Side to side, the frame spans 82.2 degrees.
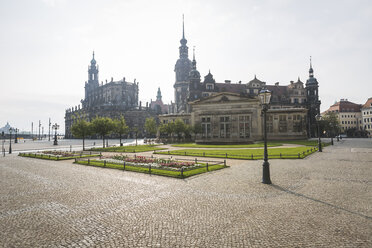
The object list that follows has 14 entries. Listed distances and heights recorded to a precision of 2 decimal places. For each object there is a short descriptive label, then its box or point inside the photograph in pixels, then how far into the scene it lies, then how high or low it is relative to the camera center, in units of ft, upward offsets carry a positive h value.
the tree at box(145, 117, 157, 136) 202.80 +5.96
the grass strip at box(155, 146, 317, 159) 75.75 -9.15
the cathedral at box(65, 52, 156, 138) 373.40 +54.17
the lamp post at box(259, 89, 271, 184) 40.29 +4.41
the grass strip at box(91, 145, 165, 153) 110.87 -9.24
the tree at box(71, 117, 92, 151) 137.18 +3.40
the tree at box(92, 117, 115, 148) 143.23 +4.70
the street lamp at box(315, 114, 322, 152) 100.42 +5.92
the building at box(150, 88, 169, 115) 515.17 +65.44
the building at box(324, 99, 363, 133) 339.16 +22.78
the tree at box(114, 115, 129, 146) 158.49 +4.22
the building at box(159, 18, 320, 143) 190.17 +11.05
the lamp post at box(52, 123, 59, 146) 198.76 +7.17
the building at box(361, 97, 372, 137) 310.45 +18.66
